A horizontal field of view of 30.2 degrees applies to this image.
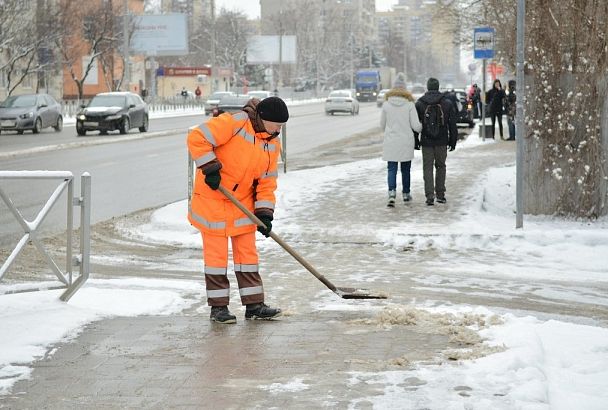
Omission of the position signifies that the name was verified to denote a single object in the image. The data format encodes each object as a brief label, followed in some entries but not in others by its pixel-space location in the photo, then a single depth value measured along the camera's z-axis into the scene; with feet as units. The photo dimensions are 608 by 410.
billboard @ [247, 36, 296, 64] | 409.90
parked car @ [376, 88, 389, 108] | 262.06
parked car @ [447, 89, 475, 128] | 126.72
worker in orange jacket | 24.67
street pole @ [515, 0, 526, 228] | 39.60
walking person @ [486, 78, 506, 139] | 97.91
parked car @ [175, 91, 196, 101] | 270.63
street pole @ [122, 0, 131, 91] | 184.00
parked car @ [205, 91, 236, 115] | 198.06
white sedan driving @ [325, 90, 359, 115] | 202.90
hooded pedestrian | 48.52
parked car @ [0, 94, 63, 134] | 127.75
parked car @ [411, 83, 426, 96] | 348.24
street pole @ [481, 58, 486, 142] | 96.03
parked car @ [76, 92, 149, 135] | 122.62
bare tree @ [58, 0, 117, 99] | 188.03
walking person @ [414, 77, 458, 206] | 48.80
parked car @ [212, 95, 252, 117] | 152.56
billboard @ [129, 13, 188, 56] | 263.70
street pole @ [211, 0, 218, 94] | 248.15
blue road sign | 77.51
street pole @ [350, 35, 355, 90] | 446.11
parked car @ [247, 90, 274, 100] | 188.89
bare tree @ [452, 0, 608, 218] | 42.60
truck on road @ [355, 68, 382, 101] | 348.45
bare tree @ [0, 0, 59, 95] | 147.84
